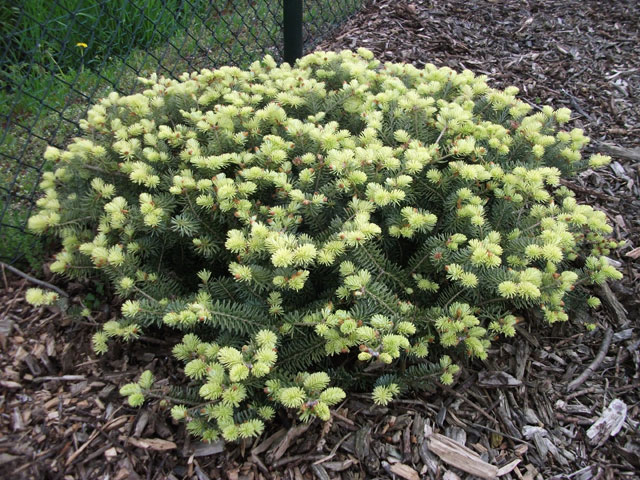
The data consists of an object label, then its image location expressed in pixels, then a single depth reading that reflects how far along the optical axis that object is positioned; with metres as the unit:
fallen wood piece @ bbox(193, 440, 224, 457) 1.62
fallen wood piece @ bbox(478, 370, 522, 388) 1.91
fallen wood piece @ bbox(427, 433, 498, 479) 1.62
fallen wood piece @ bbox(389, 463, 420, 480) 1.61
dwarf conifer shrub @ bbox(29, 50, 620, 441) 1.58
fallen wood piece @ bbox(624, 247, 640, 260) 2.40
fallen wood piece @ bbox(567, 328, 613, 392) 1.94
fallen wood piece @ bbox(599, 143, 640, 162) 2.97
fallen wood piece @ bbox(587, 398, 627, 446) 1.78
